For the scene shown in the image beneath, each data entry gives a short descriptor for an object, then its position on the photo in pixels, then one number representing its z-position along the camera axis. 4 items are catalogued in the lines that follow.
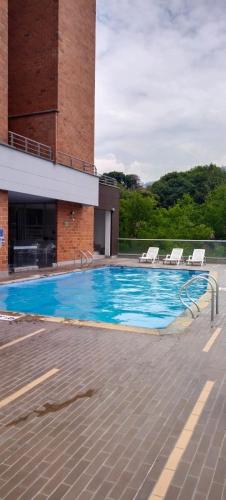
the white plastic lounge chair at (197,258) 21.12
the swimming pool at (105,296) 9.90
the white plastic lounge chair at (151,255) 22.39
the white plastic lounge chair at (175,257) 21.61
